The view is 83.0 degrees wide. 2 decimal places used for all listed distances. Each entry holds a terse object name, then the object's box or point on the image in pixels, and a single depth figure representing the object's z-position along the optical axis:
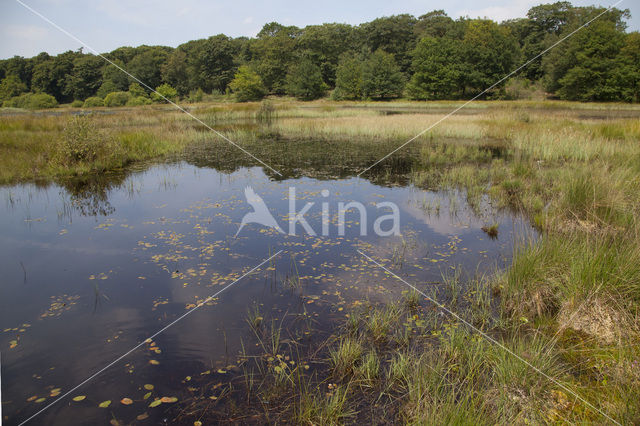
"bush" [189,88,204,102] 57.41
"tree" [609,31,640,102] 39.31
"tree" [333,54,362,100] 57.72
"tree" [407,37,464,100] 53.19
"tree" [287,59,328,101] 60.50
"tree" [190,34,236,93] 74.81
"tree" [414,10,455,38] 70.51
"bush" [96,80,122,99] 65.75
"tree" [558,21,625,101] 40.89
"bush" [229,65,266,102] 58.88
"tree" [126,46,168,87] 74.19
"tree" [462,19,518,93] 52.41
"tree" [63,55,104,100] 69.06
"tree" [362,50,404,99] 56.94
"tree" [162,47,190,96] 74.19
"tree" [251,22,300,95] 68.81
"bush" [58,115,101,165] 11.88
